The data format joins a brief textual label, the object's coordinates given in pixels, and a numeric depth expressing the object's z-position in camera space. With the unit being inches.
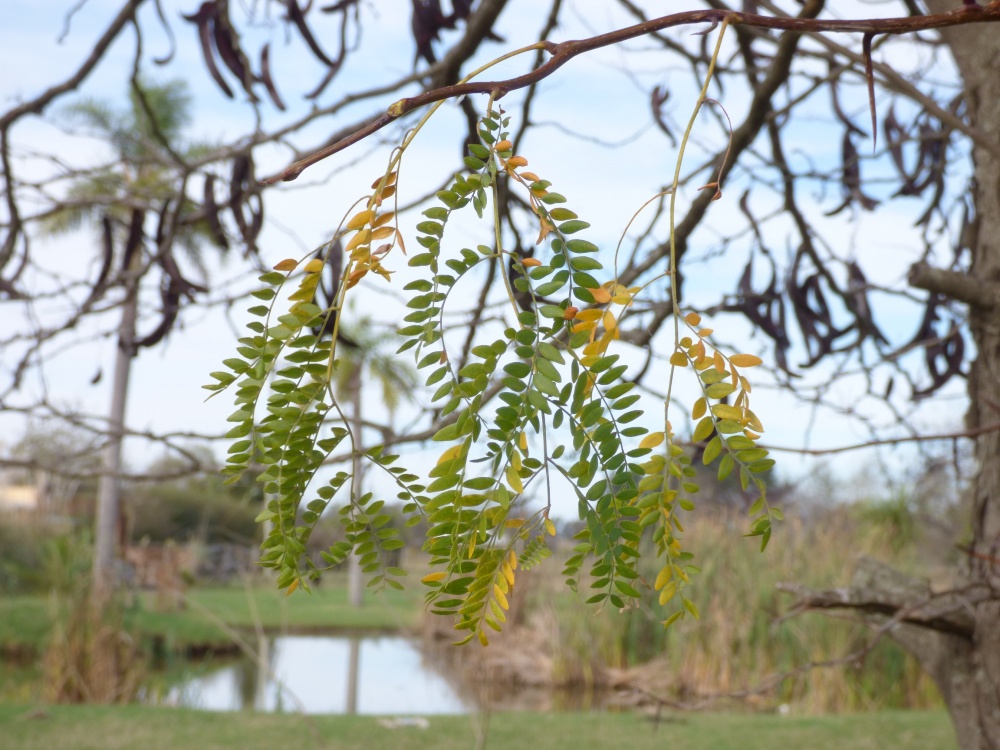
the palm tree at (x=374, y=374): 850.1
